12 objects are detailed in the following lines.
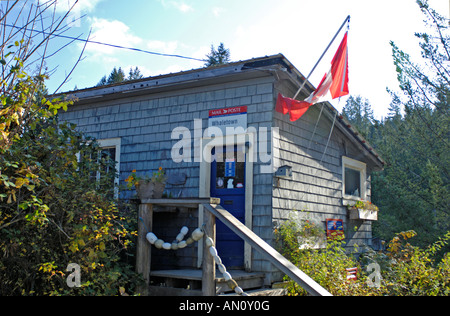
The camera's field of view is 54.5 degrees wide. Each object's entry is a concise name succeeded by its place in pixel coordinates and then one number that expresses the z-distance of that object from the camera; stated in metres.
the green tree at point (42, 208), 4.52
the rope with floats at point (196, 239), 4.93
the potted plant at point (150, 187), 6.30
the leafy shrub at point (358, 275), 5.86
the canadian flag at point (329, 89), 6.76
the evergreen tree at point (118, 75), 35.84
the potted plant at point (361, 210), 9.32
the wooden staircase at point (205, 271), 4.71
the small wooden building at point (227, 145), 6.78
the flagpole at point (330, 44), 6.83
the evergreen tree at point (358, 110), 47.95
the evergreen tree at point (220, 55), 36.84
